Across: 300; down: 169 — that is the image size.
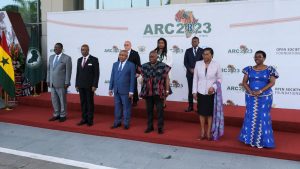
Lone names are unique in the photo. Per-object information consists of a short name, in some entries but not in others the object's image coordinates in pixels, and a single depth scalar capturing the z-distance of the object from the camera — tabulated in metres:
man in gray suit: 6.80
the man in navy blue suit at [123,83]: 6.19
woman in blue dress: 5.05
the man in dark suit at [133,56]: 7.21
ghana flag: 8.08
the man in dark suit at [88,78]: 6.48
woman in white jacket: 5.36
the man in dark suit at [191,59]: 6.85
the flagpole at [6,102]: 8.42
